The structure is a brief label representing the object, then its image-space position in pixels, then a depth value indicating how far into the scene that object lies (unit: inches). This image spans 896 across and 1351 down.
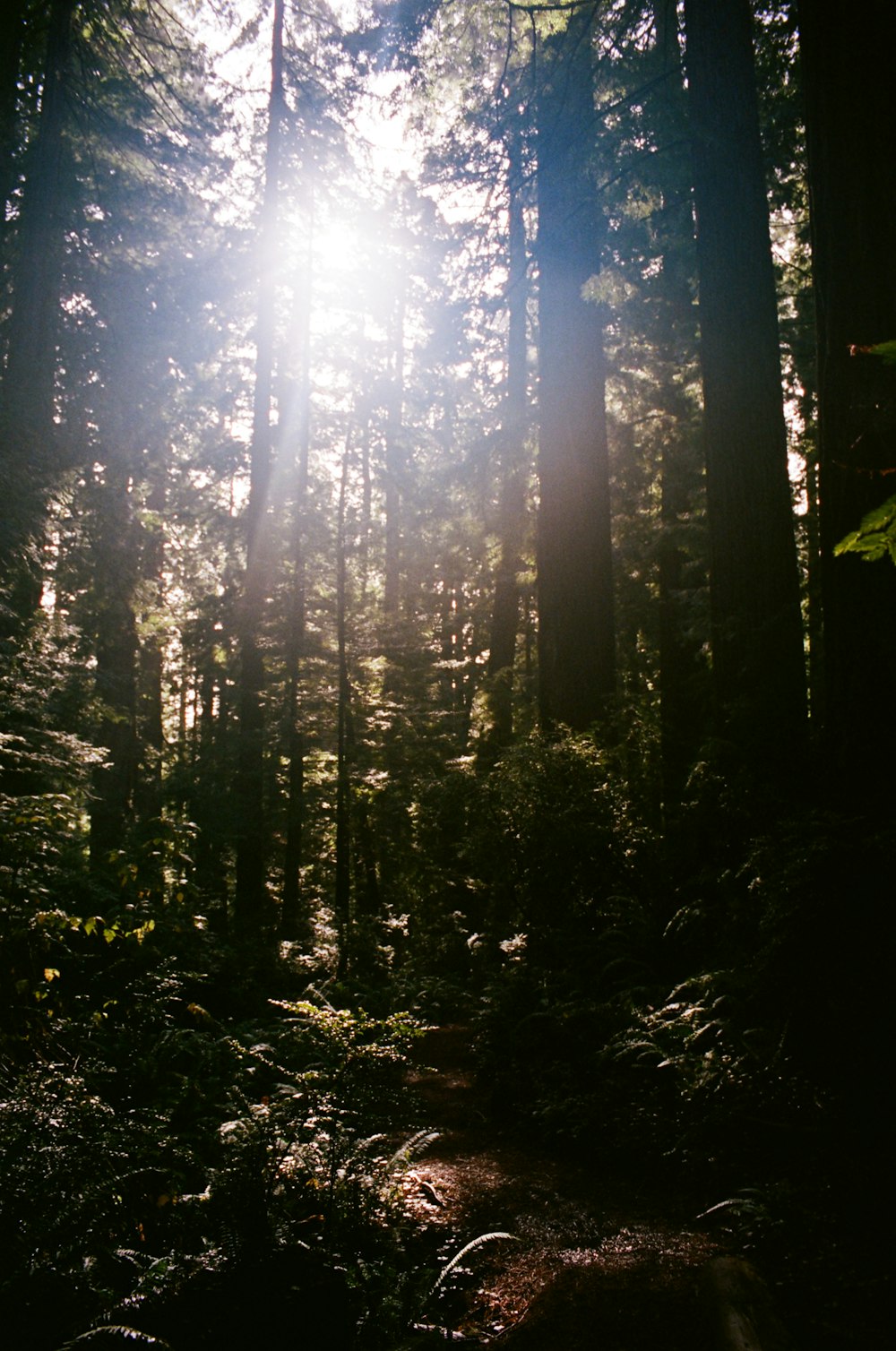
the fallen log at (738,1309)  90.8
